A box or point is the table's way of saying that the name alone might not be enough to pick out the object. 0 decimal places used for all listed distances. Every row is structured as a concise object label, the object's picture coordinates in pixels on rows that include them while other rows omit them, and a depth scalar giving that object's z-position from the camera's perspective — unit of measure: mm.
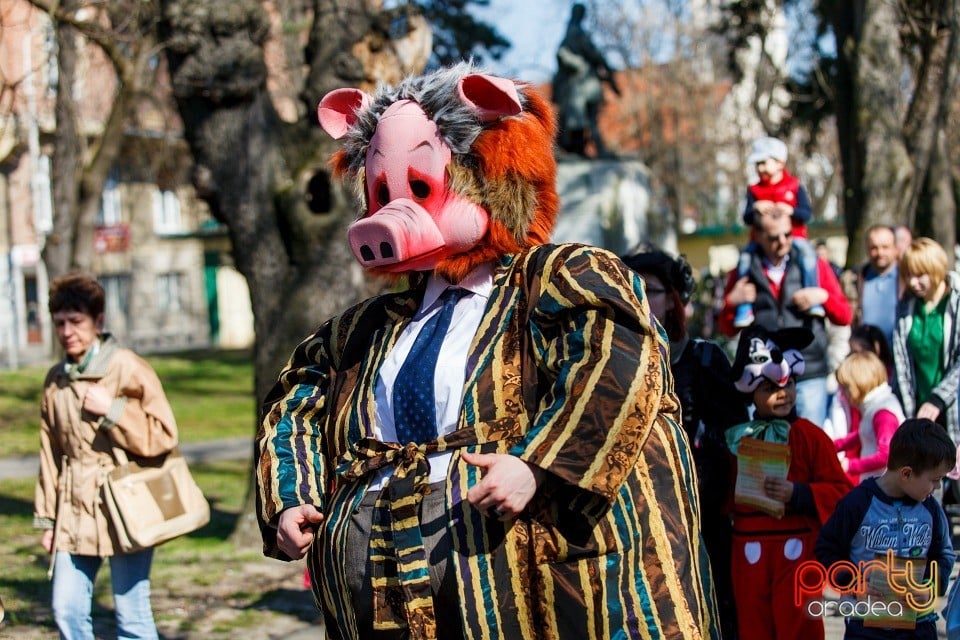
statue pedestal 14719
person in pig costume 2719
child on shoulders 5844
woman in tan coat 4855
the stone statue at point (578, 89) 16250
